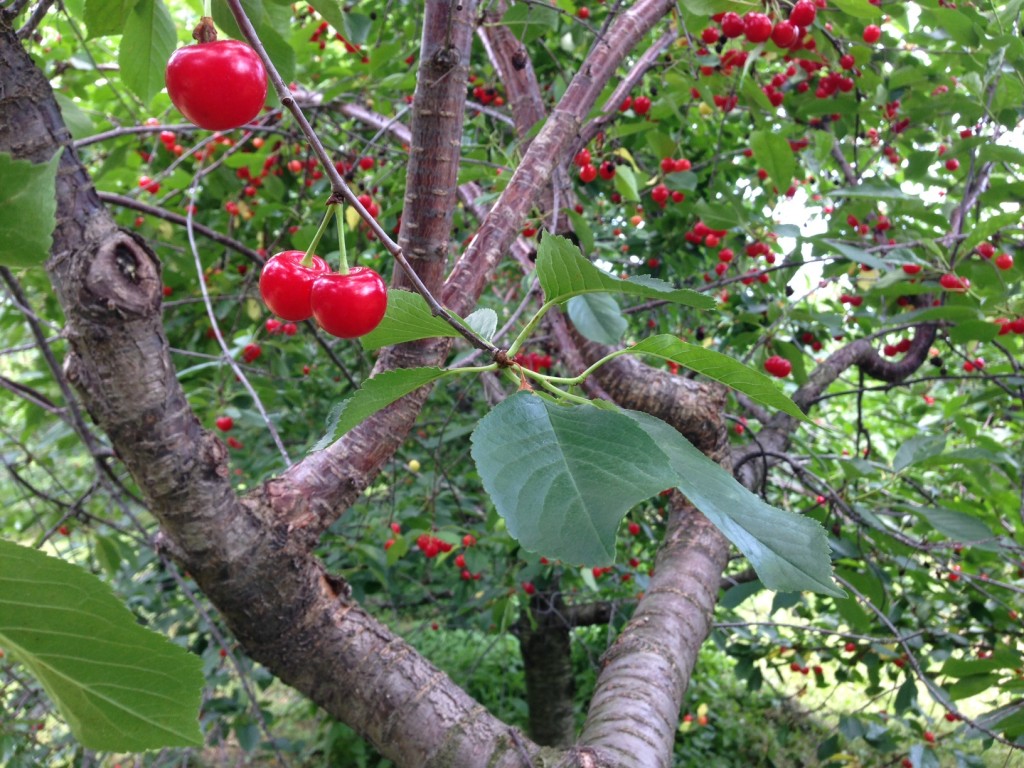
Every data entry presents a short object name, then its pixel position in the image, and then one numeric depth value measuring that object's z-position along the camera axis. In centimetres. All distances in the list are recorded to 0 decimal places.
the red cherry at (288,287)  24
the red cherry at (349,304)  22
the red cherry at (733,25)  66
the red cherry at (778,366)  78
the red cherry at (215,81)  20
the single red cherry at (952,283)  67
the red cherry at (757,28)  62
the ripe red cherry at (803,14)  63
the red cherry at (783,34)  64
